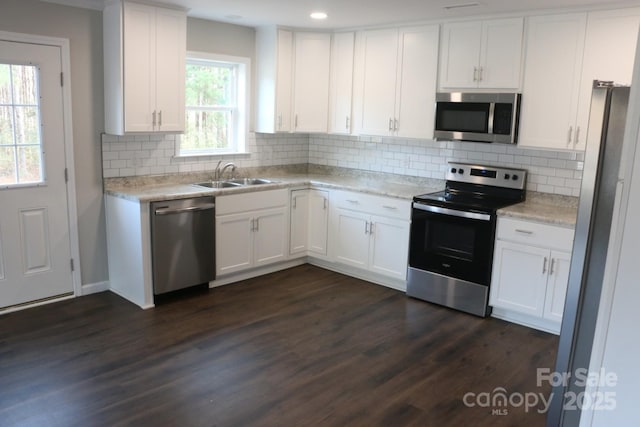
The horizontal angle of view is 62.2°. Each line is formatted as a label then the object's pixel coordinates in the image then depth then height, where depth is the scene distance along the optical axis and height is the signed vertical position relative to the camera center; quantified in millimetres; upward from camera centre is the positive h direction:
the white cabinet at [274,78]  5242 +472
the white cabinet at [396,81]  4719 +452
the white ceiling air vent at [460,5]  3891 +936
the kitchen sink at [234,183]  5043 -569
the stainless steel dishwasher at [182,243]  4250 -996
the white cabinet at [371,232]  4723 -951
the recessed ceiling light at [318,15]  4465 +949
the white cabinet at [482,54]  4191 +646
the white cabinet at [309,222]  5316 -954
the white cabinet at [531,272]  3844 -1009
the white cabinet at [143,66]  4129 +427
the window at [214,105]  5098 +172
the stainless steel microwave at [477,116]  4227 +140
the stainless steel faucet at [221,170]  5199 -461
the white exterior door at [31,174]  3926 -448
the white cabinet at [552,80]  3930 +423
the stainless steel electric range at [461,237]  4191 -846
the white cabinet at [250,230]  4719 -972
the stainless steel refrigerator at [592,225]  1483 -241
